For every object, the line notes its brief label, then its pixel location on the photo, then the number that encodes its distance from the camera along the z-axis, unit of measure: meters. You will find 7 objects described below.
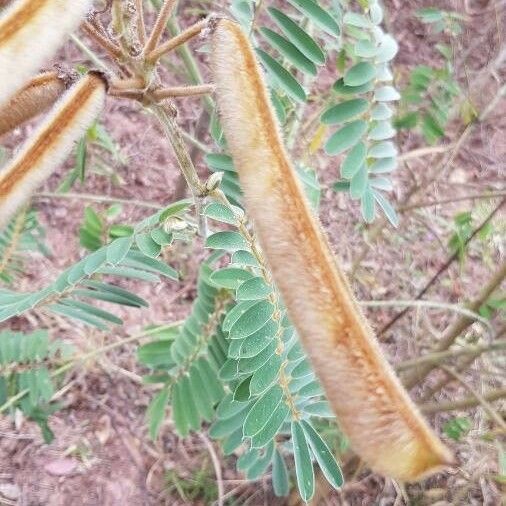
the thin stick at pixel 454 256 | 0.30
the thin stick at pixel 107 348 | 0.29
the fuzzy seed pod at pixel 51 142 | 0.12
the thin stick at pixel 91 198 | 0.30
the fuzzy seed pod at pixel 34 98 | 0.13
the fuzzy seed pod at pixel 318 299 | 0.10
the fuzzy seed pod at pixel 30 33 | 0.11
